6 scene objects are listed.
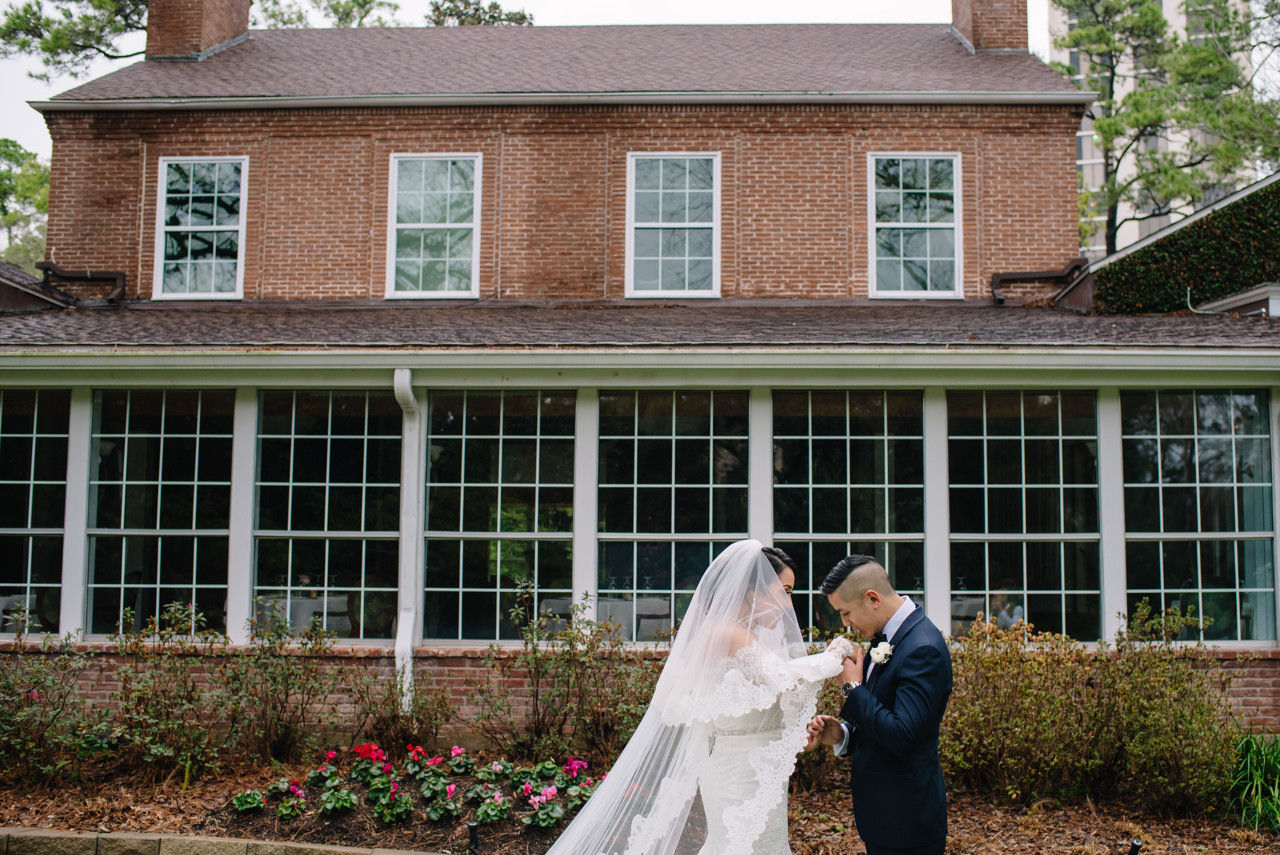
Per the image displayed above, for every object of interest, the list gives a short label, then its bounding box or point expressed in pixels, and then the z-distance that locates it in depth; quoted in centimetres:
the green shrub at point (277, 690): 716
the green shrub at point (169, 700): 681
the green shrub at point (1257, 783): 607
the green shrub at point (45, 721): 669
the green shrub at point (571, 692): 710
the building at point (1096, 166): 3833
